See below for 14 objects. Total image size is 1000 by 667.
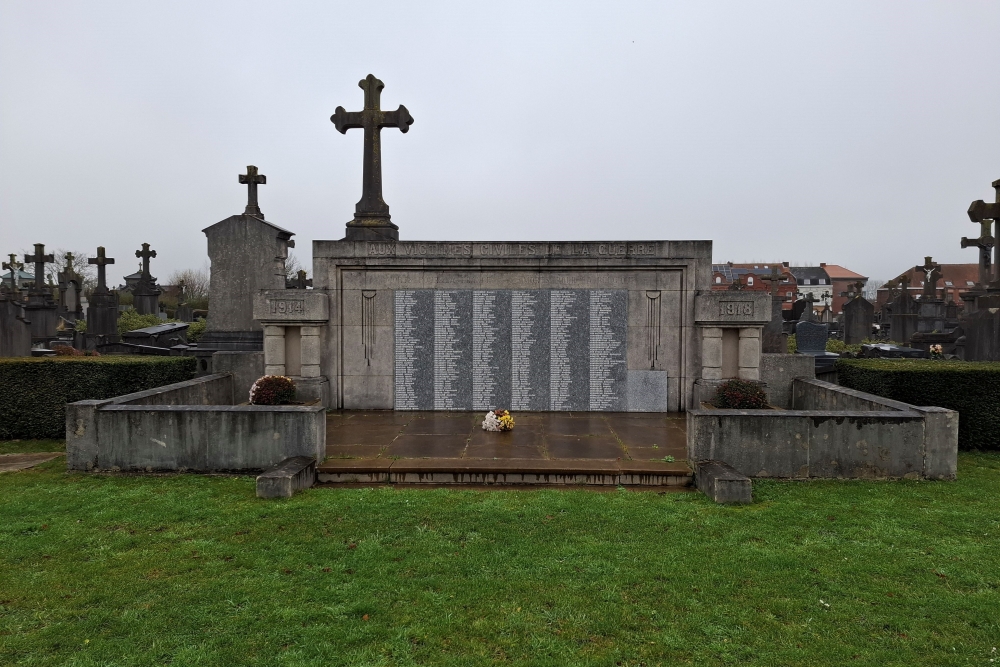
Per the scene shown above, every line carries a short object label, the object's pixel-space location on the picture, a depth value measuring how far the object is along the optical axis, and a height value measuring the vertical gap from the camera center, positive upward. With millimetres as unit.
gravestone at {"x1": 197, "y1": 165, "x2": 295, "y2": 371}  13062 +1292
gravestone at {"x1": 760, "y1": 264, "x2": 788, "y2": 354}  14953 -204
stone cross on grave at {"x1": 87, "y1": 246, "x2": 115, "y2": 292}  26403 +3256
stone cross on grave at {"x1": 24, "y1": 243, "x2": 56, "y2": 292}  26328 +3239
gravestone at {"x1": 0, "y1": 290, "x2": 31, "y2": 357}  13531 -152
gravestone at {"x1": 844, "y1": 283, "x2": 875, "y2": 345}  28172 +496
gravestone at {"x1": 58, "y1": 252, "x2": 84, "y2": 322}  28236 +1582
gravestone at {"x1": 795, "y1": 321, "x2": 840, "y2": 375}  13563 -283
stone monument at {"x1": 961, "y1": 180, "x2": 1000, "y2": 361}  15773 +51
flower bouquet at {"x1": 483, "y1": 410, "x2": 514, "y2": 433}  9680 -1737
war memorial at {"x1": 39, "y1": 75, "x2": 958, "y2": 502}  11328 -192
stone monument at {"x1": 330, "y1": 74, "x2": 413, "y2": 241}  12586 +4110
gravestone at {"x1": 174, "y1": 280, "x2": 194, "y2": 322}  36112 +871
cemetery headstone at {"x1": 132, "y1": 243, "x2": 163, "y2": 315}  31125 +1816
